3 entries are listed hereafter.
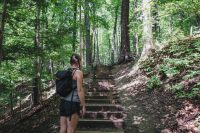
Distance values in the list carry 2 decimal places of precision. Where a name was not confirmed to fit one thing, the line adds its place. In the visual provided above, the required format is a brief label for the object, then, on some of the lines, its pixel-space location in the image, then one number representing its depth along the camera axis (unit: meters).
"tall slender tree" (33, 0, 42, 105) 6.49
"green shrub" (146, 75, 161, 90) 6.17
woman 3.32
